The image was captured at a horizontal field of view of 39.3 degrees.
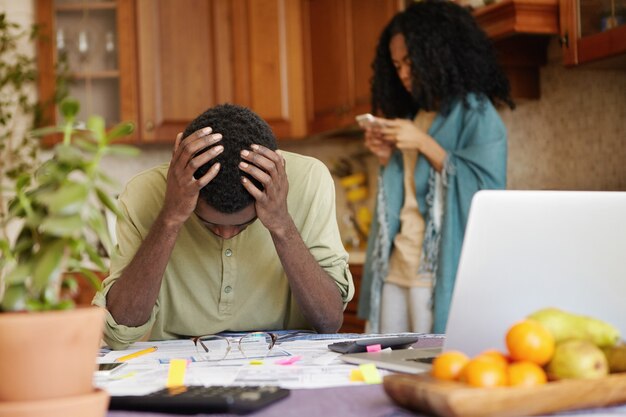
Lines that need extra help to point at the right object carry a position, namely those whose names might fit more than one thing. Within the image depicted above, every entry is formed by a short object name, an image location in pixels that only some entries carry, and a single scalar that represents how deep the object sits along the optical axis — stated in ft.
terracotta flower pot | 2.65
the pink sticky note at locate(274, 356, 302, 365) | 4.10
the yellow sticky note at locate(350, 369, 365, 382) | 3.65
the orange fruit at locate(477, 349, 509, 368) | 3.00
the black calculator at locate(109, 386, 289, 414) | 3.05
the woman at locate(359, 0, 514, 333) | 8.45
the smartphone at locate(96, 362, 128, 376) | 3.98
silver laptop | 3.29
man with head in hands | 4.99
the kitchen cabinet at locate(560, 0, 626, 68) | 6.98
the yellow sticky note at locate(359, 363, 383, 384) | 3.60
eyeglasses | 4.37
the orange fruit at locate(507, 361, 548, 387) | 2.92
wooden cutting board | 2.76
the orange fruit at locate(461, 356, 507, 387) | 2.86
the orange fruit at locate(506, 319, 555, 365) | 3.05
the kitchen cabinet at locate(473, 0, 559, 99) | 8.12
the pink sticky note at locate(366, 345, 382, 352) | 4.42
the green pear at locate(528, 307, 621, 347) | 3.20
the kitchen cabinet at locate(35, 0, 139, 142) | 13.37
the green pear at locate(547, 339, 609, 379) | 3.03
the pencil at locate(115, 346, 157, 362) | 4.41
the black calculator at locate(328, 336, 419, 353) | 4.41
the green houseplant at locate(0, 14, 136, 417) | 2.66
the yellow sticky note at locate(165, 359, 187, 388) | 3.62
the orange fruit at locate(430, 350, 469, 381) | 3.02
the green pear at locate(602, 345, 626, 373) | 3.24
